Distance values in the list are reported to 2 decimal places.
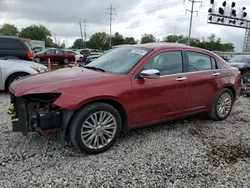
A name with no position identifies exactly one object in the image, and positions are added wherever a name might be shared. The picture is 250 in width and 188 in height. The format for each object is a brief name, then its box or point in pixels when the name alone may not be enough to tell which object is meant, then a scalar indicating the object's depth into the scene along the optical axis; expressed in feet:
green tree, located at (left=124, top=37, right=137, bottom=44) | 248.93
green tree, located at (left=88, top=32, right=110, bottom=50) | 264.72
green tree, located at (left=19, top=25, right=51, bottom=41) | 288.82
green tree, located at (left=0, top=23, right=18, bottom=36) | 298.56
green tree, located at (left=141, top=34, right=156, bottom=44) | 254.06
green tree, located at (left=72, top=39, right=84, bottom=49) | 309.42
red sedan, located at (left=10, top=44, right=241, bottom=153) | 9.29
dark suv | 24.51
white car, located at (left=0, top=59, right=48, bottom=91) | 19.60
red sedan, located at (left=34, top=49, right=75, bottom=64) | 64.44
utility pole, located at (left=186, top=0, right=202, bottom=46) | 115.55
